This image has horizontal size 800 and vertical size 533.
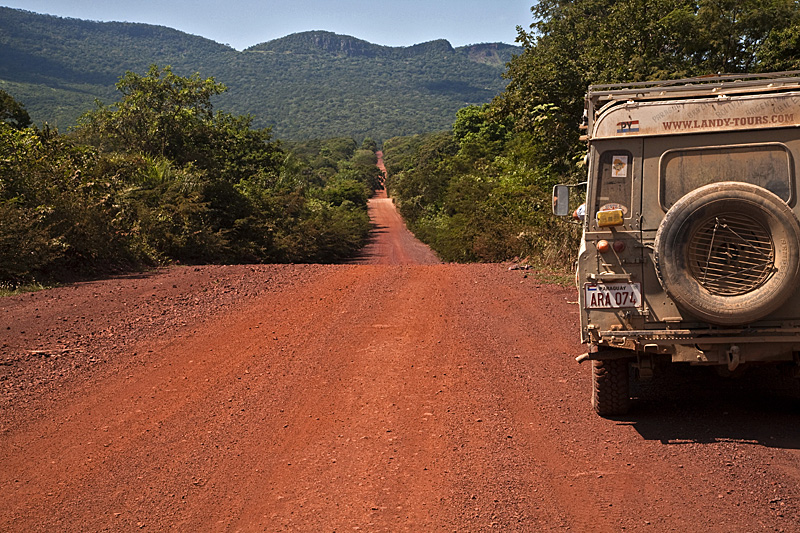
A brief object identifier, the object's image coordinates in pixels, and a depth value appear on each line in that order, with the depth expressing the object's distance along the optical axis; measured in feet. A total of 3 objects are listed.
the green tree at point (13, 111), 116.44
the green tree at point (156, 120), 97.96
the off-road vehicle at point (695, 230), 17.67
